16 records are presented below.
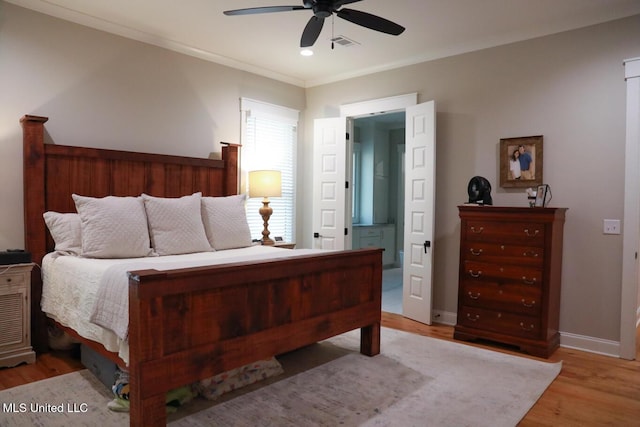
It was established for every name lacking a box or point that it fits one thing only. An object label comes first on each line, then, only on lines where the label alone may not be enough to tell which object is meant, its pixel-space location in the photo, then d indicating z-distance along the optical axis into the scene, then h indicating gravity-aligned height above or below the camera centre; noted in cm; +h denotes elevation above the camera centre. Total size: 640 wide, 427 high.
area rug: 230 -122
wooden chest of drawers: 344 -64
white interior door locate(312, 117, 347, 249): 518 +22
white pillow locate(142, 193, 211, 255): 345 -26
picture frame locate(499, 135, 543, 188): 385 +38
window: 501 +58
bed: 200 -57
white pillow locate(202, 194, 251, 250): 388 -24
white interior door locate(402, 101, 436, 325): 435 -11
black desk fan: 395 +10
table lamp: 466 +12
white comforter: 226 -58
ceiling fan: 259 +119
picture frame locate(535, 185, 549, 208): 371 +6
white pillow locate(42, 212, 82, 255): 325 -29
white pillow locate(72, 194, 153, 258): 307 -25
